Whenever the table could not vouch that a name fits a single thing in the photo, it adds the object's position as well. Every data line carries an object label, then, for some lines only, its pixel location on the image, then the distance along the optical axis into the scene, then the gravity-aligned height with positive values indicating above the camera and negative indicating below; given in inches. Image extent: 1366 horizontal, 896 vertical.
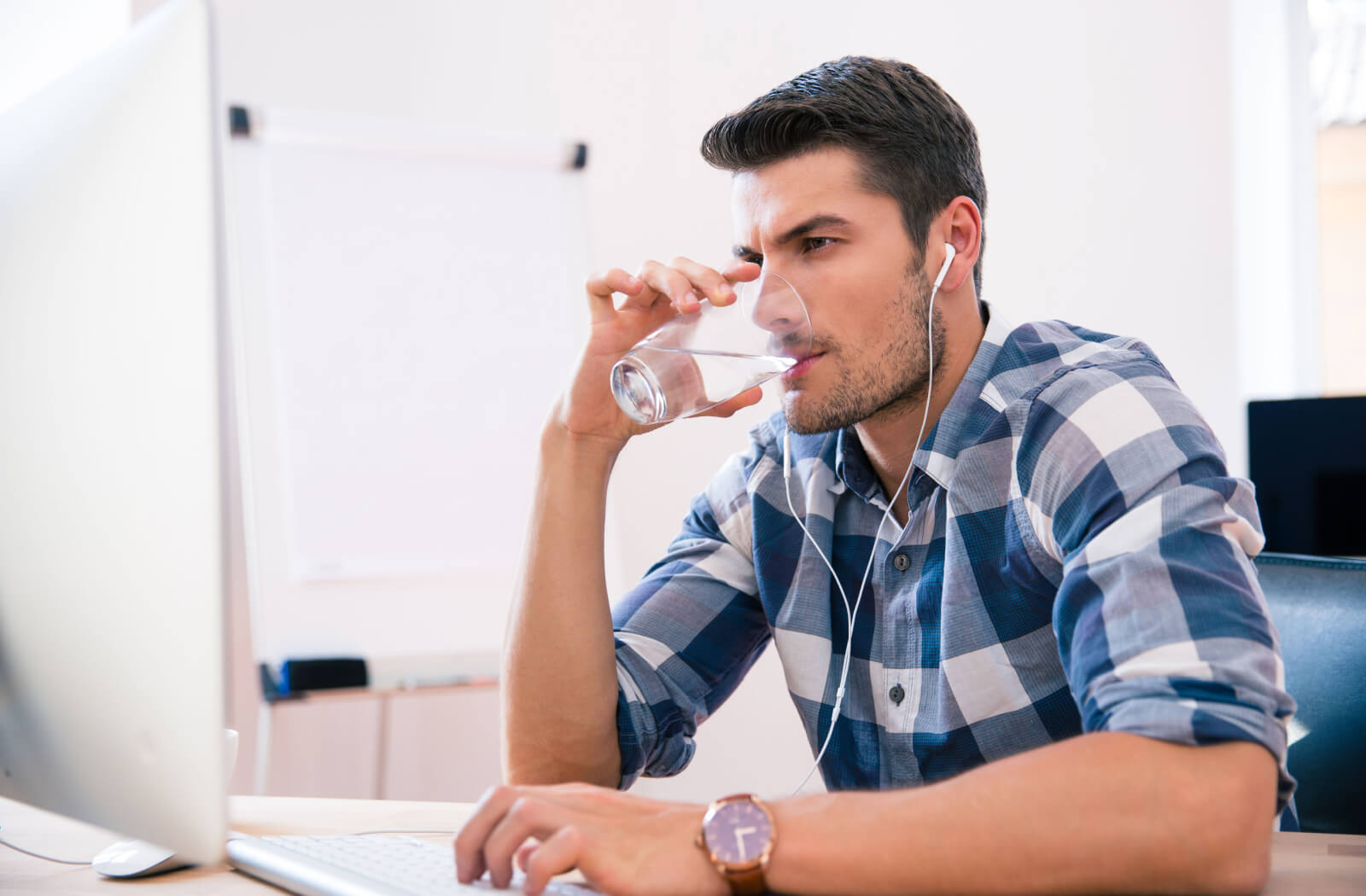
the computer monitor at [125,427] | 19.6 +0.4
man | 25.3 -6.4
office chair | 39.7 -10.6
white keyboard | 25.9 -11.5
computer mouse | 29.1 -11.8
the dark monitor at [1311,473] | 62.9 -3.7
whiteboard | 81.6 +6.2
